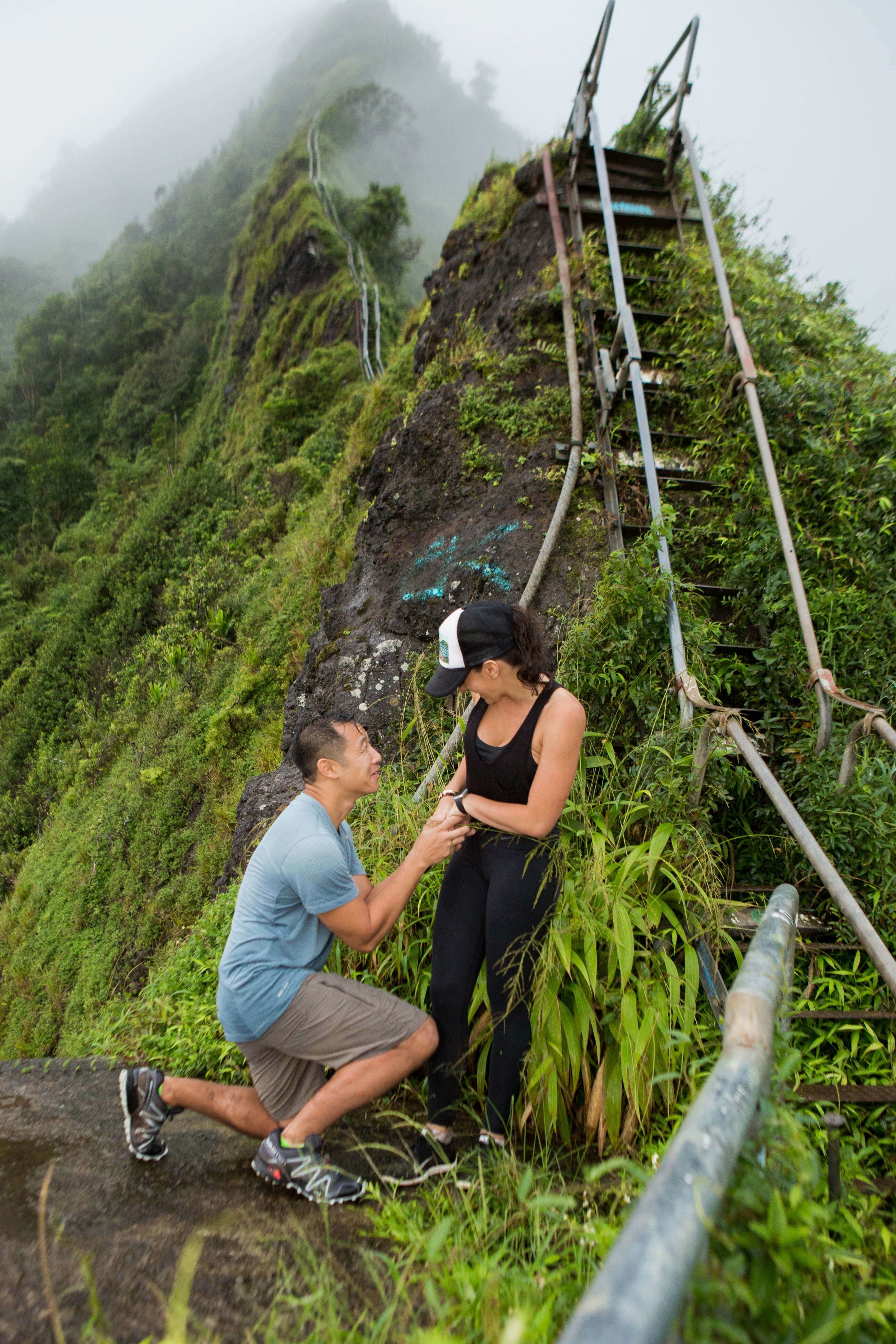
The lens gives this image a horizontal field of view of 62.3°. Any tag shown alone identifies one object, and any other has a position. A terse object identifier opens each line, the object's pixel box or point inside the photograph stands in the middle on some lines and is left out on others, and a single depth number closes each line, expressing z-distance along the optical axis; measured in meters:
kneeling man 2.47
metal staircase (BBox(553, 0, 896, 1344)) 0.82
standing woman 2.53
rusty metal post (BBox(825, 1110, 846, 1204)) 1.66
